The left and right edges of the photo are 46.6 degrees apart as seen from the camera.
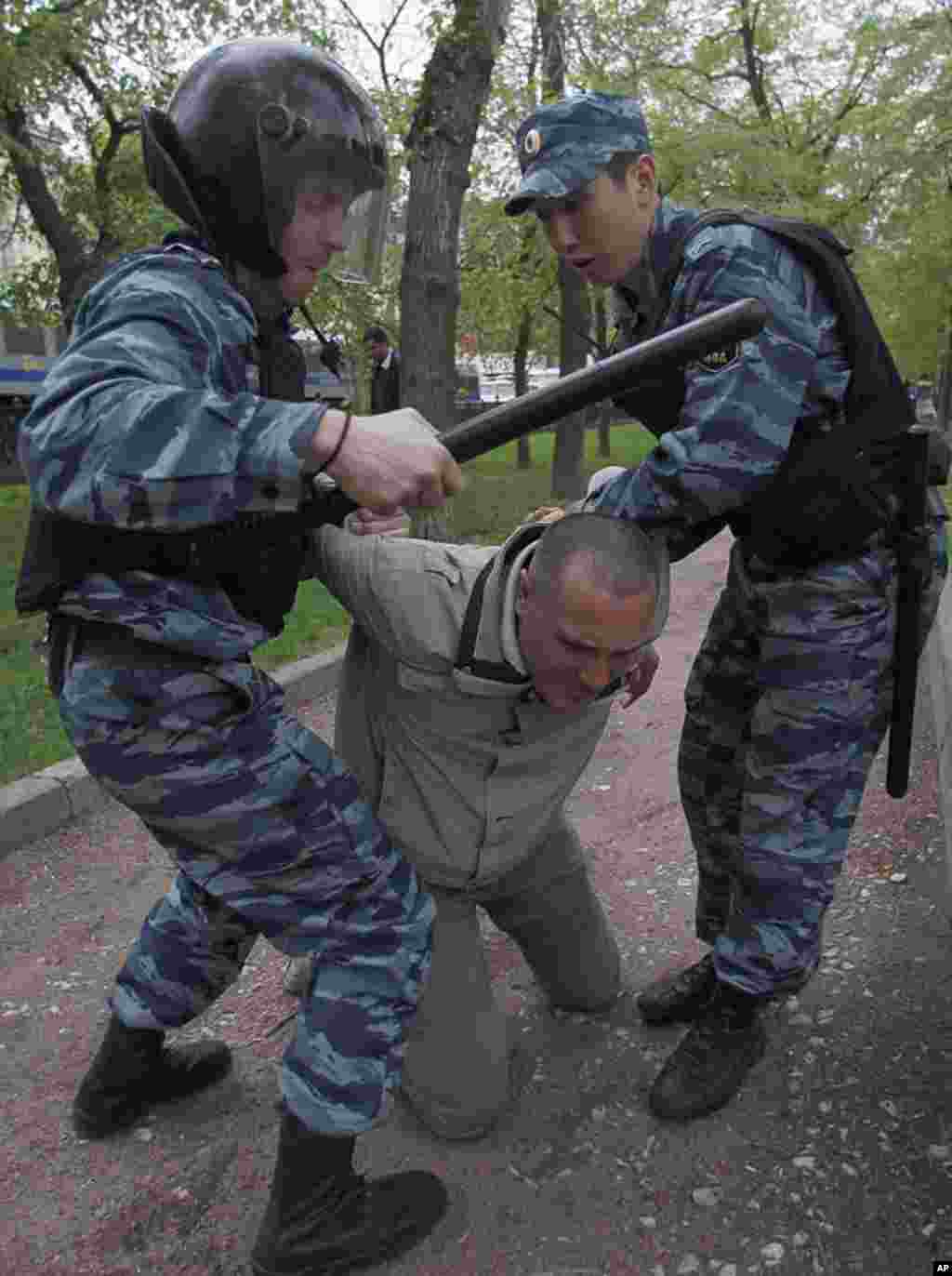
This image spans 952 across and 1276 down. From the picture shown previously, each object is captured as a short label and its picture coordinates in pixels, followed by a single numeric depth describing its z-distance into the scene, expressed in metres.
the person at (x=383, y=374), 11.74
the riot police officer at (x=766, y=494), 2.03
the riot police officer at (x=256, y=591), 1.55
